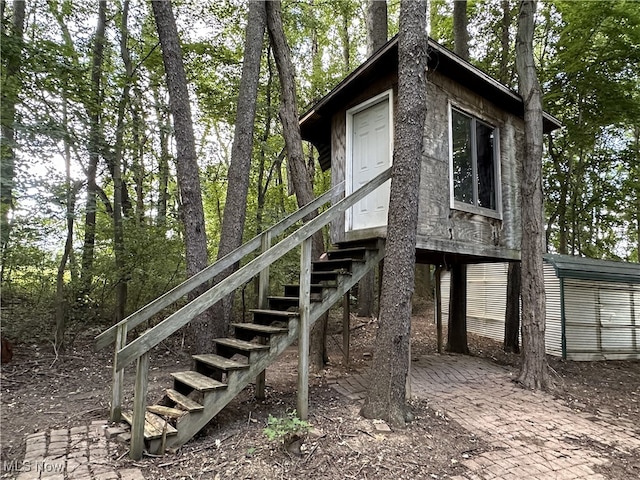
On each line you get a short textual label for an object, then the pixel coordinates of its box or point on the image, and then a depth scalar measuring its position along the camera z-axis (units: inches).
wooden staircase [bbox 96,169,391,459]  113.4
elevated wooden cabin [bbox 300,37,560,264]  199.9
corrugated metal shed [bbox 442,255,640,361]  325.7
